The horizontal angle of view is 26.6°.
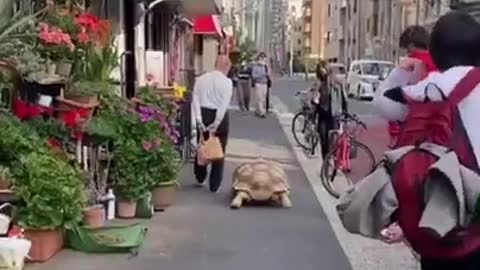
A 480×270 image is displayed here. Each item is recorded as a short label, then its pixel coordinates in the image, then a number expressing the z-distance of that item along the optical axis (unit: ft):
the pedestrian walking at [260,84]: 100.63
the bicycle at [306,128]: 59.36
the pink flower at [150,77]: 53.80
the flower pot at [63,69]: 30.83
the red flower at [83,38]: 30.91
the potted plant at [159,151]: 34.76
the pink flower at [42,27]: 29.48
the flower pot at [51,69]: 29.81
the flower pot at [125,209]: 34.12
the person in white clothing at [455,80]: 11.96
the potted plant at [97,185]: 30.07
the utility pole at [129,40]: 48.44
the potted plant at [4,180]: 26.53
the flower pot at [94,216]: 29.68
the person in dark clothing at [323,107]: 52.85
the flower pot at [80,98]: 30.14
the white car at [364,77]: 150.41
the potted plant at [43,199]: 26.11
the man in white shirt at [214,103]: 41.96
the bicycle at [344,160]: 44.24
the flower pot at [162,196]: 36.73
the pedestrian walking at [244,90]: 109.50
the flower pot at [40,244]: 26.37
